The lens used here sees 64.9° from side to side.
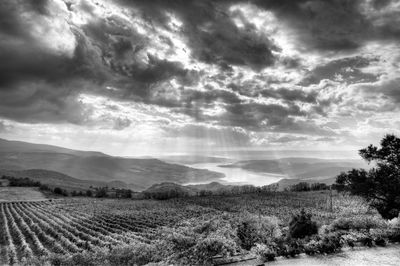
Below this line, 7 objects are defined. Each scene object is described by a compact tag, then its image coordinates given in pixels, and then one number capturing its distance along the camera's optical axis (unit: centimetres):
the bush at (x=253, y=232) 2050
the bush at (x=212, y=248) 1267
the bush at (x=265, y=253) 1199
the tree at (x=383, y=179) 2880
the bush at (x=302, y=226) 2544
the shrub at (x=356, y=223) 2077
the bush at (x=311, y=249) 1305
